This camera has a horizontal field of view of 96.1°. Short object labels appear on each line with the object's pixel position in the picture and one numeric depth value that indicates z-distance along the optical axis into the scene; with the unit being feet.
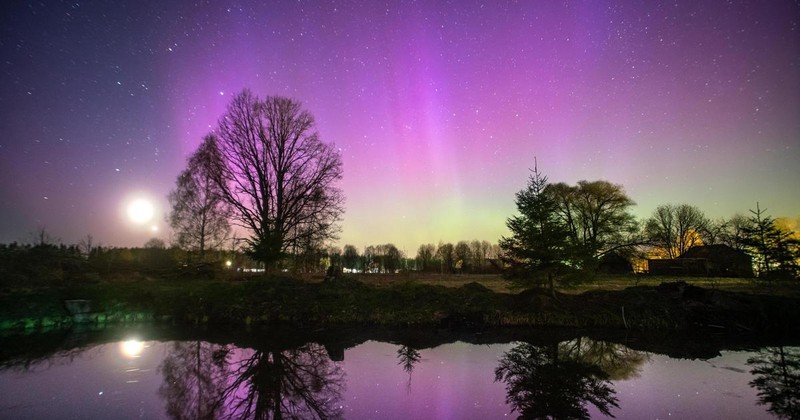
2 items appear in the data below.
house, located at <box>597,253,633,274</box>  216.33
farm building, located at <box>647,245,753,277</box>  174.45
